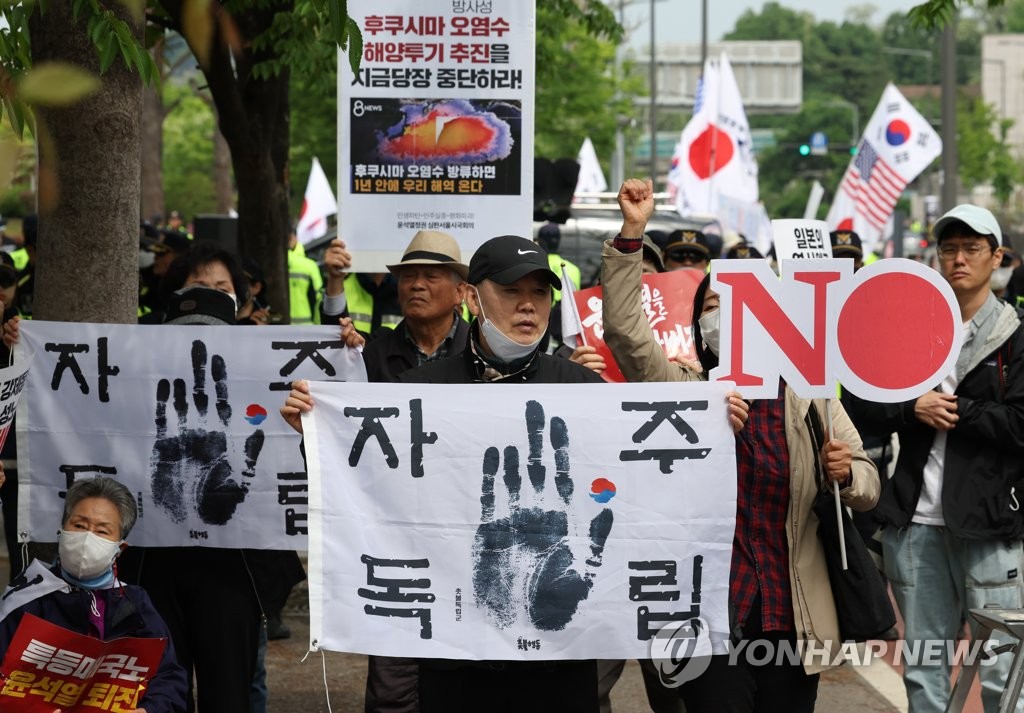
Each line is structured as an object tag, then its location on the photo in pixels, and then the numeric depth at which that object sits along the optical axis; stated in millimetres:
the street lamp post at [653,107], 45531
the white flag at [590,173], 27797
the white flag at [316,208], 22359
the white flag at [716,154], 21250
